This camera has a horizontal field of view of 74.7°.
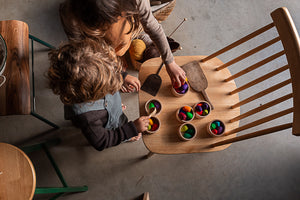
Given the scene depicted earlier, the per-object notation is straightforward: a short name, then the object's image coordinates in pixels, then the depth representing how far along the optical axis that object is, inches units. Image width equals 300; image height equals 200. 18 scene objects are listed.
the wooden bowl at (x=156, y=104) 38.8
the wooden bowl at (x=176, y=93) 39.2
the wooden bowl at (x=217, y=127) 38.3
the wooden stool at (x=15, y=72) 38.1
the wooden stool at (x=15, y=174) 31.6
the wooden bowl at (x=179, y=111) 37.8
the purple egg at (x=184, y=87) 39.7
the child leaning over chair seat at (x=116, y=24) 28.2
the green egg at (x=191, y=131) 37.9
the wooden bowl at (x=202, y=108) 39.1
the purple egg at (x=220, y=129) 38.5
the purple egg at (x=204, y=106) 39.4
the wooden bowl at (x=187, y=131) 37.3
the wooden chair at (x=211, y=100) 37.5
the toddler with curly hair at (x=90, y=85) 29.5
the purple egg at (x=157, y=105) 39.3
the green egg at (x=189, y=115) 38.3
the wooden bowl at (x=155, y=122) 37.1
